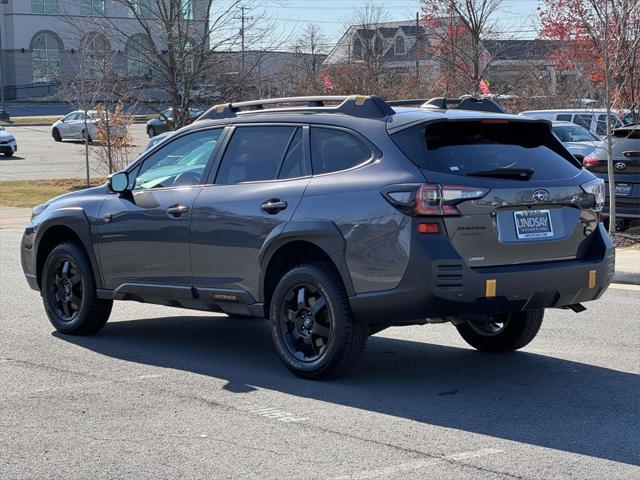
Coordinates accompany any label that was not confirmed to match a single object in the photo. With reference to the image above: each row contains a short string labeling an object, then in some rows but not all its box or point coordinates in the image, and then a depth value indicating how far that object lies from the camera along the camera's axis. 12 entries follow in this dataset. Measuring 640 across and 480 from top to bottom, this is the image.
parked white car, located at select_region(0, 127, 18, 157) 40.48
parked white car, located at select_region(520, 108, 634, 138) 26.28
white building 77.81
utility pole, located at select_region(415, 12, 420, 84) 36.11
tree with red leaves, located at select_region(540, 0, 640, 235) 15.09
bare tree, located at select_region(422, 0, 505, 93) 29.70
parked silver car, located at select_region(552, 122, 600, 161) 24.09
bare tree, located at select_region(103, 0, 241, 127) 22.23
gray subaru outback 6.71
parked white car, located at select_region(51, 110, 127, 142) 48.38
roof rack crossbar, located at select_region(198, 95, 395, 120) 7.31
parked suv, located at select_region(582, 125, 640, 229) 15.25
